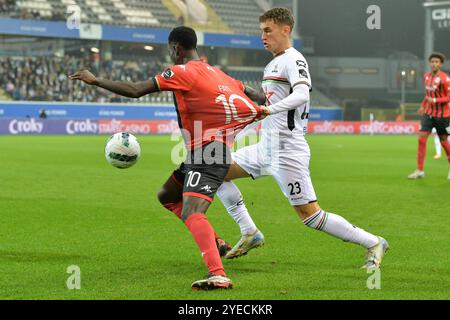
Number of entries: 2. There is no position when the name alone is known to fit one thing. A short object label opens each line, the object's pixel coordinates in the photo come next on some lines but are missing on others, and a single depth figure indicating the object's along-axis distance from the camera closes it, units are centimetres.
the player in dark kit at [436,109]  3089
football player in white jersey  1296
